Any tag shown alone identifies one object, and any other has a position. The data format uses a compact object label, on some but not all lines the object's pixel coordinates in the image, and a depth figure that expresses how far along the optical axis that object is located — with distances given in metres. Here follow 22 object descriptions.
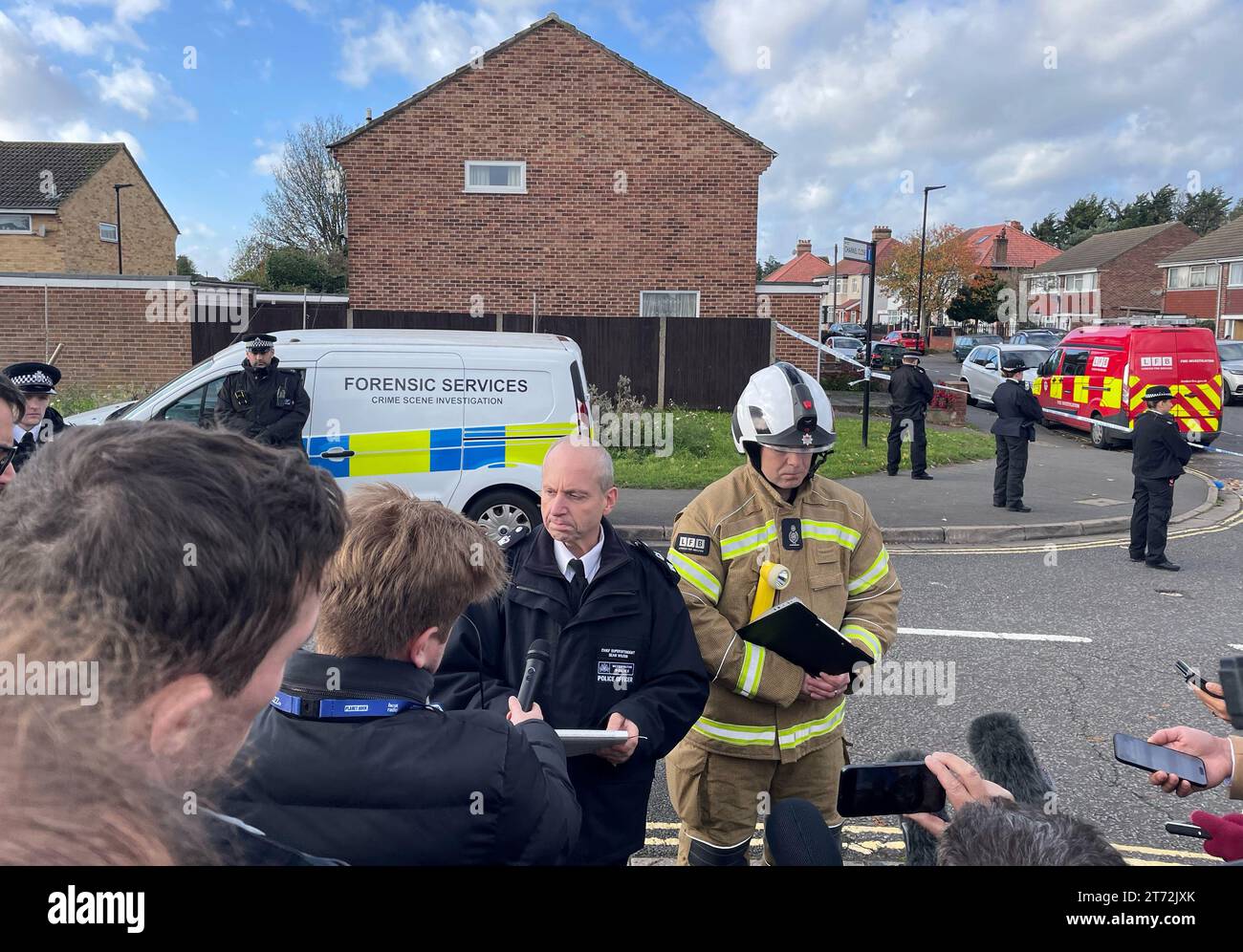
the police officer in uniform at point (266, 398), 7.49
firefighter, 3.01
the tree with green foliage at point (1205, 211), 73.81
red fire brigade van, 16.95
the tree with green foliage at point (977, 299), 53.27
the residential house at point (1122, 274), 58.53
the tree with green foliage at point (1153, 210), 73.62
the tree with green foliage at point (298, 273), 35.53
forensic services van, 8.06
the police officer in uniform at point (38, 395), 5.84
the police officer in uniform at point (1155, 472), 9.05
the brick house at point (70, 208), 32.12
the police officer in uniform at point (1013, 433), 11.30
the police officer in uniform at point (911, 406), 13.23
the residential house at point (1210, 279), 45.25
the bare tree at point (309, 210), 44.41
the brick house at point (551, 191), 19.25
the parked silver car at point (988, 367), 24.34
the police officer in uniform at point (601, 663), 2.59
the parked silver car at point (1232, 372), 25.06
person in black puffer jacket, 1.58
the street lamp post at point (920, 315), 45.23
